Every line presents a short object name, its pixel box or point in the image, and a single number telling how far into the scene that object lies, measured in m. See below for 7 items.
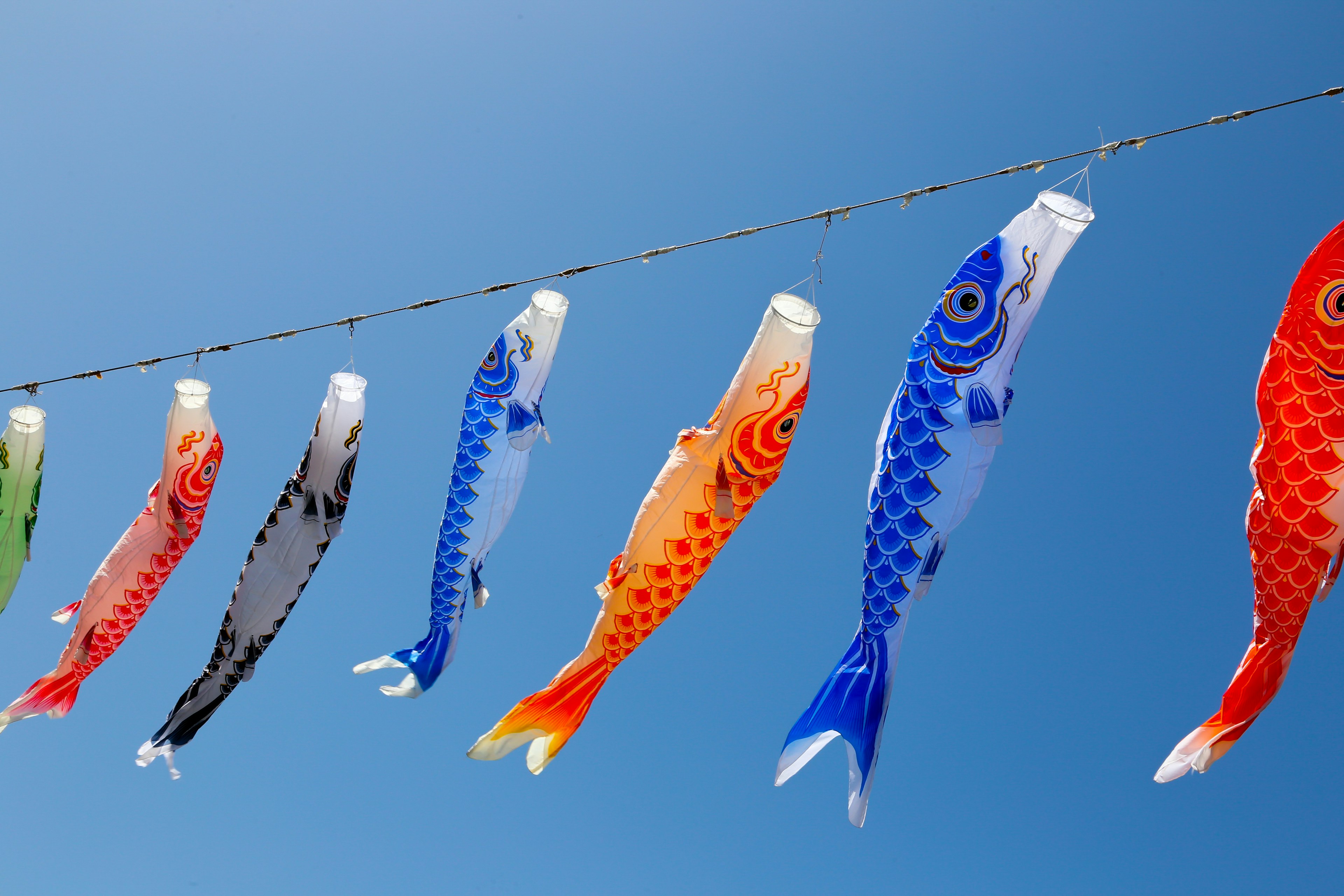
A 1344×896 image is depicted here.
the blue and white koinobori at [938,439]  3.38
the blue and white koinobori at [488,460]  4.89
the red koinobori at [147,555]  5.25
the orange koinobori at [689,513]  3.81
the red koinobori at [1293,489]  3.09
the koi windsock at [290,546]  4.79
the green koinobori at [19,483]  5.71
